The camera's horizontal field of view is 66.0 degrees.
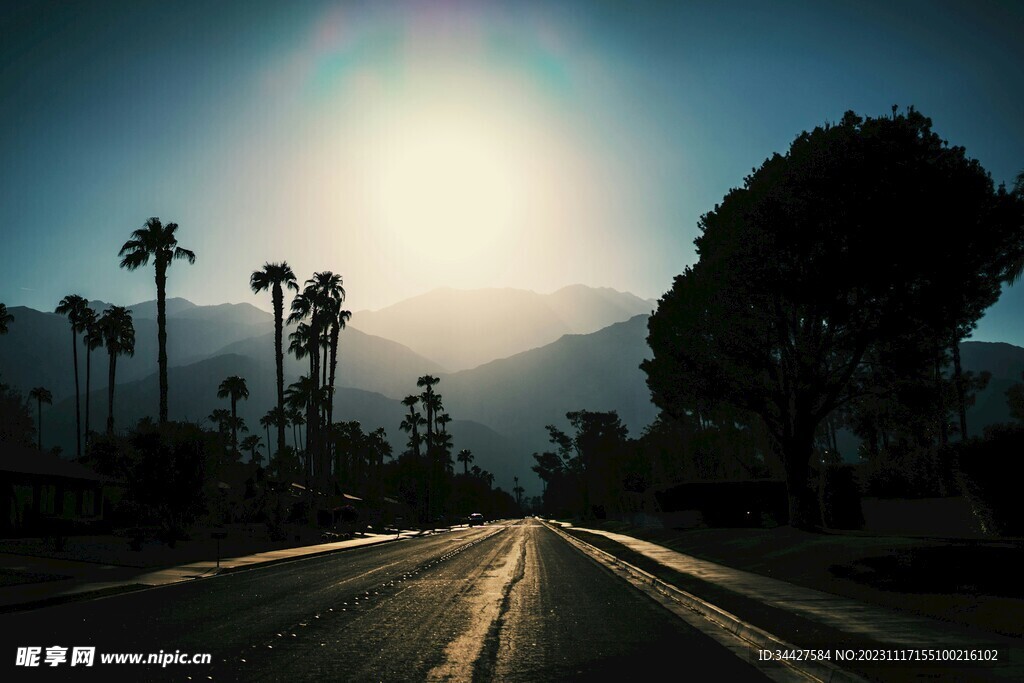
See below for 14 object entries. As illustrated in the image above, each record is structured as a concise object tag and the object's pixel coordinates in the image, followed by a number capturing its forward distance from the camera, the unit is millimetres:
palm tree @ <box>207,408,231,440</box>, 131450
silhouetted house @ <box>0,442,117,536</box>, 39562
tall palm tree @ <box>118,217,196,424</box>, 49625
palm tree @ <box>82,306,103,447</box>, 84875
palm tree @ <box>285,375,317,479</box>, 100750
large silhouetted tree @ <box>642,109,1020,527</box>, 27484
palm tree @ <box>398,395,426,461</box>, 121875
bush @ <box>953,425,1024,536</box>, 24188
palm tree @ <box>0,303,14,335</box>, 71288
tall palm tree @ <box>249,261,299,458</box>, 57206
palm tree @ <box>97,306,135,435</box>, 78188
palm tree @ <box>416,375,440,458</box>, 120750
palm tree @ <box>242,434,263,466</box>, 163025
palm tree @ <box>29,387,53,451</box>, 118500
